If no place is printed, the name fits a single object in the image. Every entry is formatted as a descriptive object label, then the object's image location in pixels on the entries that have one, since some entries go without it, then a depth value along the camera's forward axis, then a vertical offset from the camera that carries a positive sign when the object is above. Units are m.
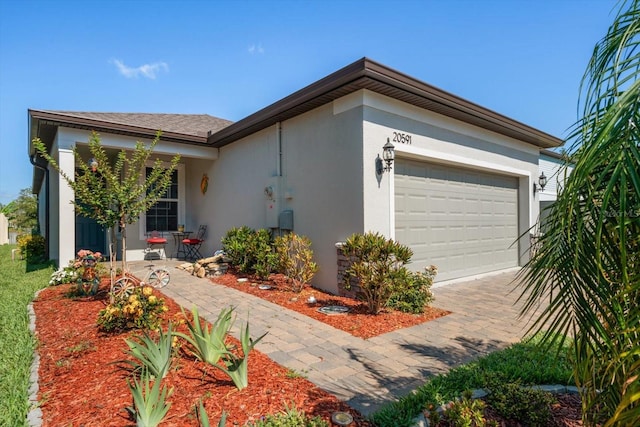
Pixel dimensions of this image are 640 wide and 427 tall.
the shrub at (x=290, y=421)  2.16 -1.37
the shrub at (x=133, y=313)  3.90 -1.19
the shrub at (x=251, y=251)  7.10 -0.85
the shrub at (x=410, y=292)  4.84 -1.26
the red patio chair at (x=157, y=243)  9.95 -0.92
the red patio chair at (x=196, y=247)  10.68 -1.10
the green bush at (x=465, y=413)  2.04 -1.27
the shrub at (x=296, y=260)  6.16 -0.90
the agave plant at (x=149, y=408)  2.09 -1.24
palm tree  1.22 -0.09
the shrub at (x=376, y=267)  4.77 -0.80
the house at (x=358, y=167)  5.95 +1.04
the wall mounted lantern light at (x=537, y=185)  9.45 +0.79
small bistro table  10.83 -0.94
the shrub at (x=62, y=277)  6.63 -1.29
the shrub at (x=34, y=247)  11.95 -1.20
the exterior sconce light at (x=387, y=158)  5.91 +0.98
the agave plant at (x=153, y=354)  2.68 -1.17
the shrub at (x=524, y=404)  2.20 -1.33
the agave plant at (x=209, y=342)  2.98 -1.17
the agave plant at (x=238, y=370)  2.67 -1.28
